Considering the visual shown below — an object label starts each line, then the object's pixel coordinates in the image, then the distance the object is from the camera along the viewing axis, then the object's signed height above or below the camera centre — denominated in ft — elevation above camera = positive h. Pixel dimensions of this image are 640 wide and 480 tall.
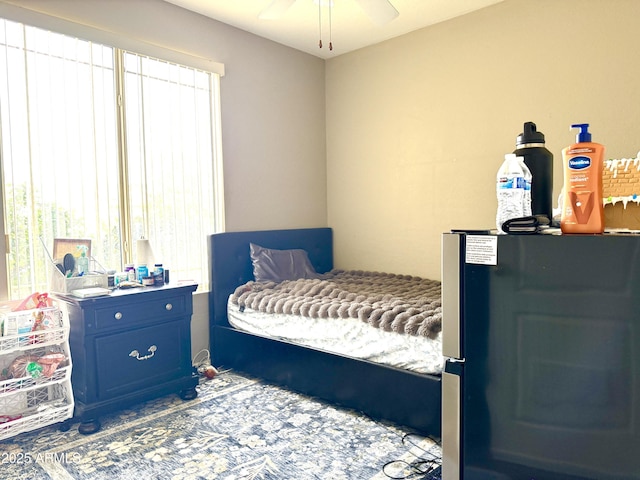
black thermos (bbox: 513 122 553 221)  3.92 +0.40
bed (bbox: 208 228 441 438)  7.32 -2.77
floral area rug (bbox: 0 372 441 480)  6.33 -3.52
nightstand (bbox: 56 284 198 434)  7.73 -2.33
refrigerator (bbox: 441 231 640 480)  3.15 -1.08
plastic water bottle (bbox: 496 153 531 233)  3.67 +0.20
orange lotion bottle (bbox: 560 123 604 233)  3.41 +0.19
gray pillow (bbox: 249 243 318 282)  11.35 -1.19
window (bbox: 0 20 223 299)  8.11 +1.37
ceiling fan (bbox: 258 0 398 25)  7.75 +3.64
